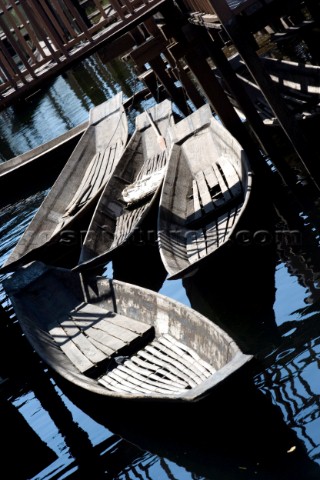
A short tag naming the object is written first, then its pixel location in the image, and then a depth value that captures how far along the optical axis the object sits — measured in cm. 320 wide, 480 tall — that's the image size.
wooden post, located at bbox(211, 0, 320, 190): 1091
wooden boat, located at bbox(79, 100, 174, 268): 1316
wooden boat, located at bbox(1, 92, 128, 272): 1510
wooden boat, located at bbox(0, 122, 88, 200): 2212
